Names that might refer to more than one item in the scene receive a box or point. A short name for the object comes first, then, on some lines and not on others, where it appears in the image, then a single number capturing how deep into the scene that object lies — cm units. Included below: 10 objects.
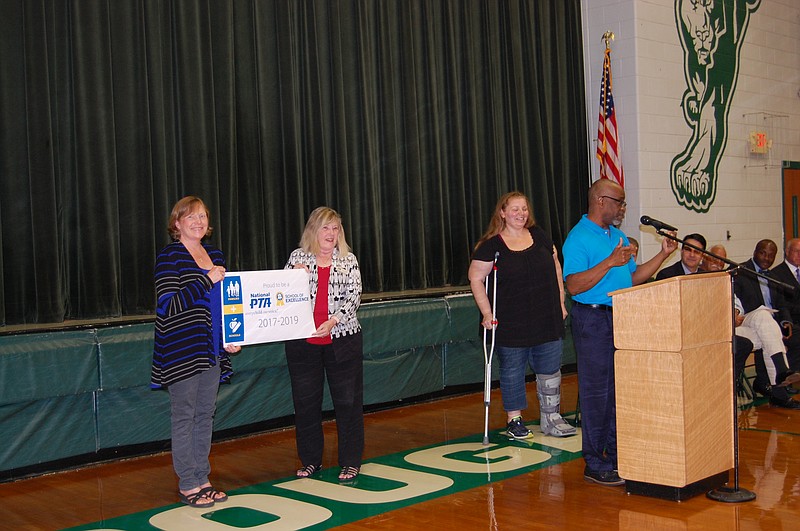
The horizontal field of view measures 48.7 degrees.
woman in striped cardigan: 422
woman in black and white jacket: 474
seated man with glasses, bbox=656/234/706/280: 621
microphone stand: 405
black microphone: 388
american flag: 879
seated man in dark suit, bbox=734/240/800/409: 646
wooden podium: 402
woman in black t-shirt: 545
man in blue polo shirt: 449
